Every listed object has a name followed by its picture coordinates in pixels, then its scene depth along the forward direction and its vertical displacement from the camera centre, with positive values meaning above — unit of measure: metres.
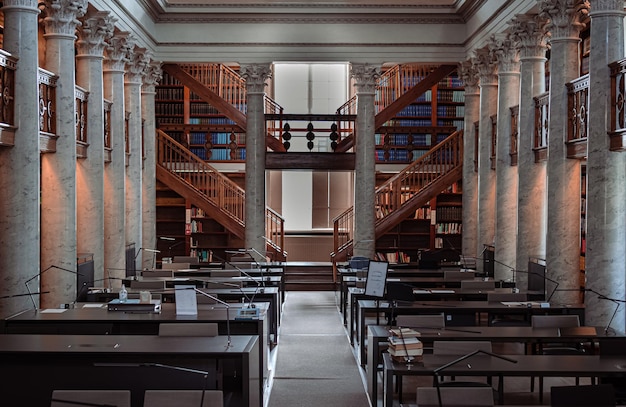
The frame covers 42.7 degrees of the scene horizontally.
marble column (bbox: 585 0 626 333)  8.89 +0.07
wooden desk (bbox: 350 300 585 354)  8.62 -1.24
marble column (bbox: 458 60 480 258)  15.73 +0.69
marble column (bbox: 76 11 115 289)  12.03 +0.62
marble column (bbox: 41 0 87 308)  10.46 +0.20
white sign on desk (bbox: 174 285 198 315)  7.74 -1.05
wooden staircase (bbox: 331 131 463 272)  16.44 +0.18
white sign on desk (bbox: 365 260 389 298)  8.88 -0.95
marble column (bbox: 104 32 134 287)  13.25 +0.36
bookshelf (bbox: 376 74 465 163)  18.33 +1.67
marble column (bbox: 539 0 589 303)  10.39 +0.33
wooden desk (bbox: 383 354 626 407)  5.54 -1.23
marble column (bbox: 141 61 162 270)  15.94 +0.71
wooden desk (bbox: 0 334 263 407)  5.88 -1.31
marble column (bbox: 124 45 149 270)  14.72 +0.83
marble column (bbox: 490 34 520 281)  13.16 +0.45
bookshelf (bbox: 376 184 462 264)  17.33 -0.80
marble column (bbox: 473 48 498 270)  14.62 +0.72
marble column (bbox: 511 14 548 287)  11.94 +0.51
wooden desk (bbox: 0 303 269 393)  7.48 -1.23
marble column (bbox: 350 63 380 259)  15.88 +0.69
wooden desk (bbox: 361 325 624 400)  6.82 -1.22
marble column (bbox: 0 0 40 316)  8.92 +0.26
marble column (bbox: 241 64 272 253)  15.82 +0.76
